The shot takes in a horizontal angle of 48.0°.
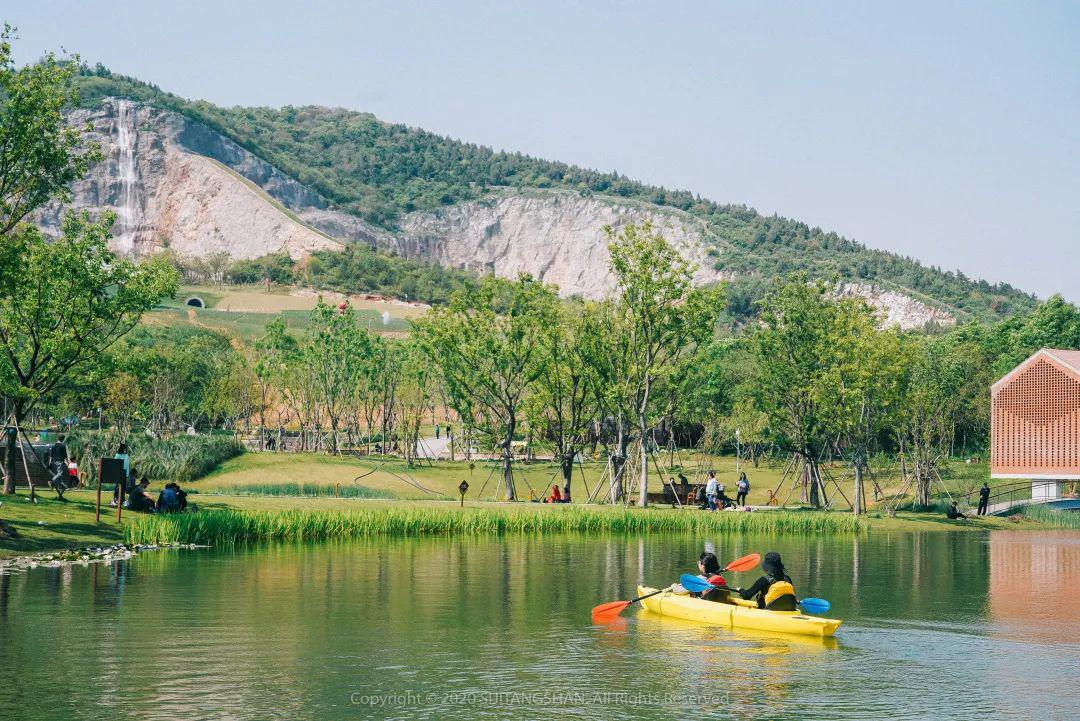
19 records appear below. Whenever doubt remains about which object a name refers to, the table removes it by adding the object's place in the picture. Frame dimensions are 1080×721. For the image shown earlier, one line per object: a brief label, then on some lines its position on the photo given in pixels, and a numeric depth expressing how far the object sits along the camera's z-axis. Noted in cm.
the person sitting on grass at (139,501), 3812
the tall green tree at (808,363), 5647
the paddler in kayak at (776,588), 2239
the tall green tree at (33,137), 3275
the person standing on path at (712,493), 5147
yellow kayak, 2159
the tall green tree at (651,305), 5456
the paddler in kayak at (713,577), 2378
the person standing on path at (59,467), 3889
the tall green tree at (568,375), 5903
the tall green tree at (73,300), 4119
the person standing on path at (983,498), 5744
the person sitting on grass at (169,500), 3781
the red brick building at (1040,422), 7050
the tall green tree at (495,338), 6012
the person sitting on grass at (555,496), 5512
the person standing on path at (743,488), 5225
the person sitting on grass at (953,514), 5619
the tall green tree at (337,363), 8156
